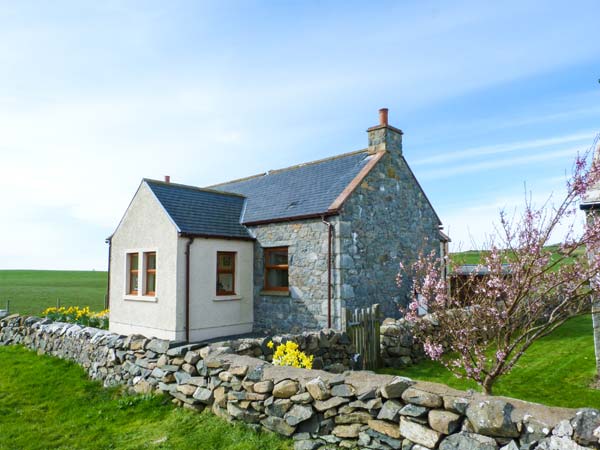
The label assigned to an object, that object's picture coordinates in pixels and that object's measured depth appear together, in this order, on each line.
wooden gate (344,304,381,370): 9.55
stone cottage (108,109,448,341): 12.27
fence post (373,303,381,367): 9.92
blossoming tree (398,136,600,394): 5.64
